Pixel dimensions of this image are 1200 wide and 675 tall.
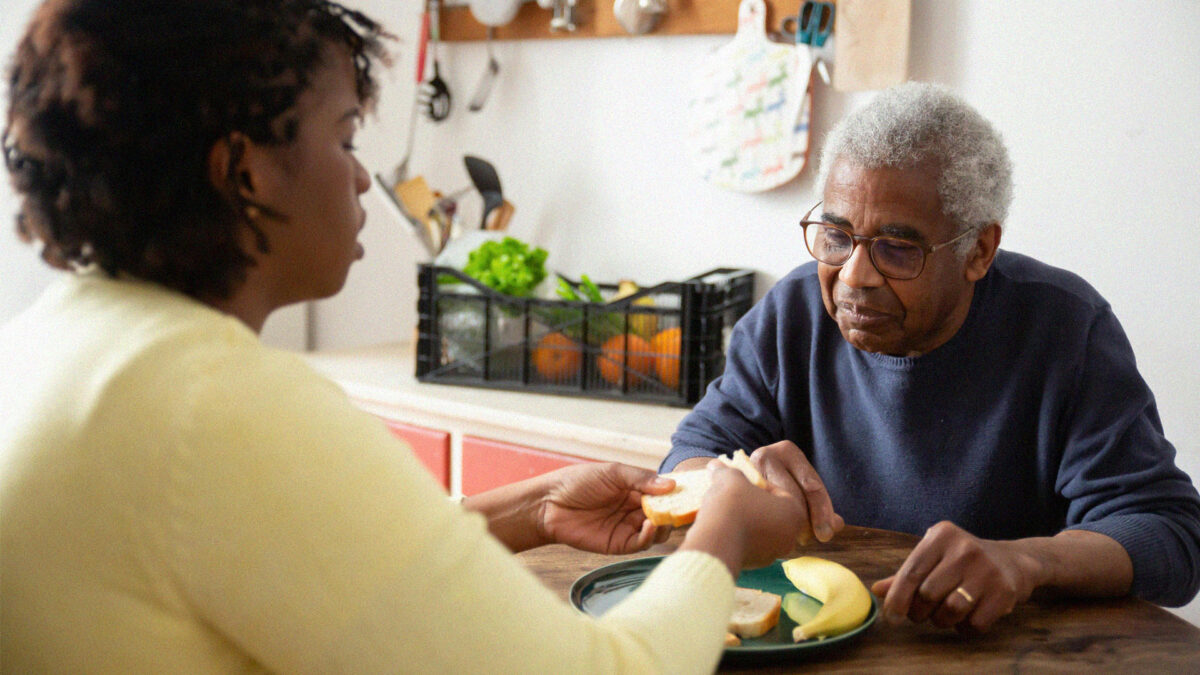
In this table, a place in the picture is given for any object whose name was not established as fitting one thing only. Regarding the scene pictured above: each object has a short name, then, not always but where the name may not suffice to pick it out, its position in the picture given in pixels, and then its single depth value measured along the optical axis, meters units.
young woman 0.69
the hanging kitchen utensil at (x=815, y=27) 2.37
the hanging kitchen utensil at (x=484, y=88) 3.04
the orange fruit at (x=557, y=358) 2.47
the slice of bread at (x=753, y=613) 1.12
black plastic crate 2.35
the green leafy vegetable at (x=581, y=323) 2.44
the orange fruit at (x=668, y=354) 2.36
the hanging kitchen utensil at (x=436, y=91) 3.09
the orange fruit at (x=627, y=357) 2.40
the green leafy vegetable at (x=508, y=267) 2.51
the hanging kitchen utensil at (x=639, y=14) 2.62
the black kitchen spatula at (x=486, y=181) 2.91
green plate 1.07
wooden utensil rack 2.54
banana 1.10
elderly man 1.49
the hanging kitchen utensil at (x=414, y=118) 2.97
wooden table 1.08
